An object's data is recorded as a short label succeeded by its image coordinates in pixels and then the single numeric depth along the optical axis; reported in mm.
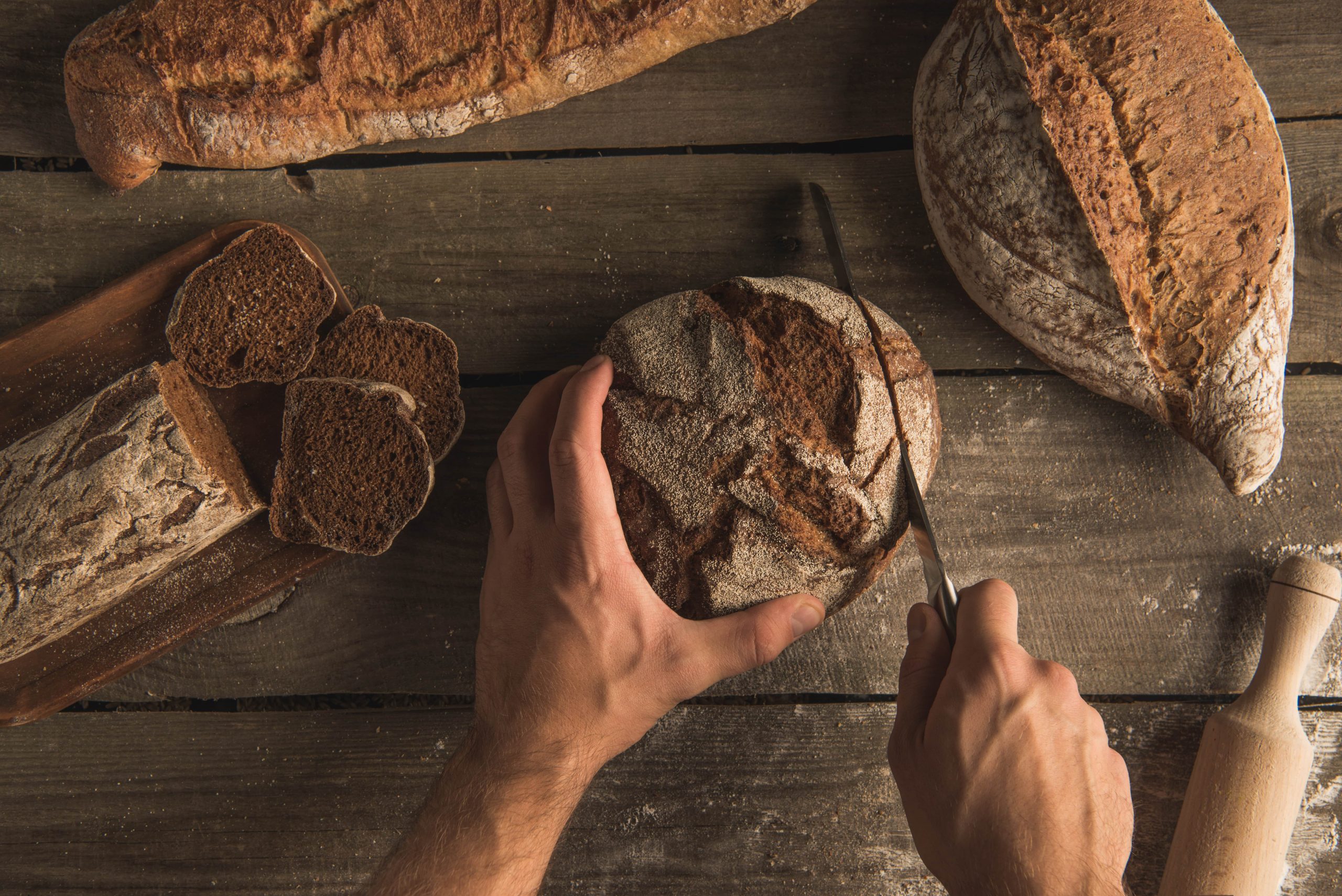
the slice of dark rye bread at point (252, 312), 761
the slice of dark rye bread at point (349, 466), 754
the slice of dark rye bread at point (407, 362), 770
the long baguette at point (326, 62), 742
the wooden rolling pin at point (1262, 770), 752
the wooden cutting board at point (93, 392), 773
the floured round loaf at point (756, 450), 699
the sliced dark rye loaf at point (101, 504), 728
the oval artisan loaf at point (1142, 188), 708
